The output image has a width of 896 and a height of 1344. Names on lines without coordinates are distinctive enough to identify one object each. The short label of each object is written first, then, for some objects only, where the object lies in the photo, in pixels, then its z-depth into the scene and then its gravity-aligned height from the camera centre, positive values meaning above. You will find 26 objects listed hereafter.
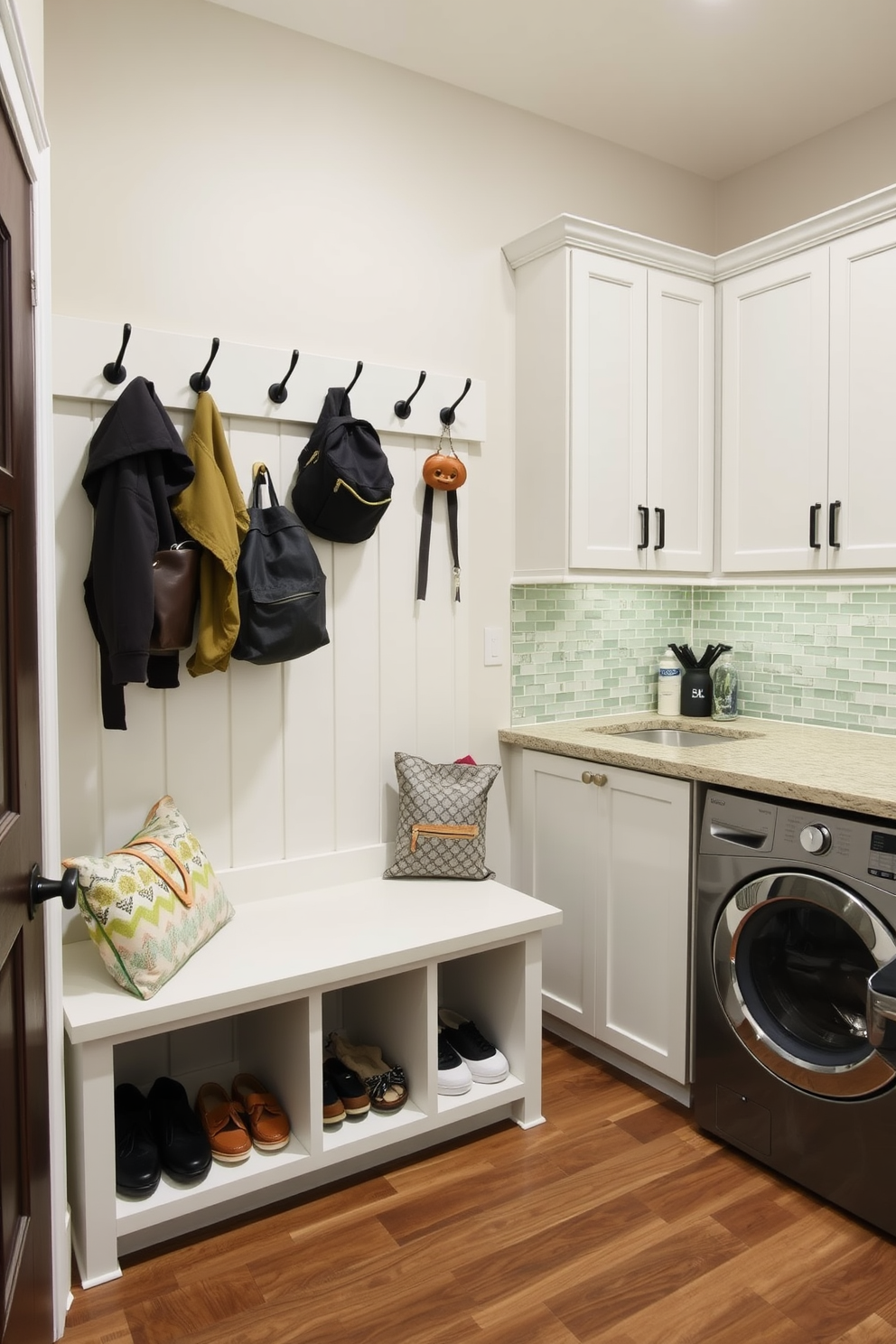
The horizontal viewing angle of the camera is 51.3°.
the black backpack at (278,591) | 2.18 +0.07
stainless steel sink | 2.99 -0.37
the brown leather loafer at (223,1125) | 1.98 -1.11
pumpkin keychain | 2.58 +0.40
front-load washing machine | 1.89 -0.83
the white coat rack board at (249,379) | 2.07 +0.60
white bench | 1.79 -0.93
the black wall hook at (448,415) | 2.63 +0.59
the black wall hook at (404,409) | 2.53 +0.58
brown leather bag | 2.05 +0.06
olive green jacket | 2.10 +0.21
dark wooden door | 1.17 -0.28
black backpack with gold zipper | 2.28 +0.35
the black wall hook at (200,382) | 2.20 +0.57
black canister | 3.13 -0.24
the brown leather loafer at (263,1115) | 2.02 -1.11
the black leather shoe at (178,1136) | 1.91 -1.09
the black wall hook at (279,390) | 2.31 +0.57
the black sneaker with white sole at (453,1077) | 2.24 -1.10
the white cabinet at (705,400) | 2.49 +0.64
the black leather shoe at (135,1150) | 1.86 -1.09
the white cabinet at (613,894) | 2.34 -0.74
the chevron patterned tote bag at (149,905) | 1.82 -0.58
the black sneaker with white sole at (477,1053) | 2.30 -1.08
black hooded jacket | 1.96 +0.22
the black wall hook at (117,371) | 2.07 +0.56
